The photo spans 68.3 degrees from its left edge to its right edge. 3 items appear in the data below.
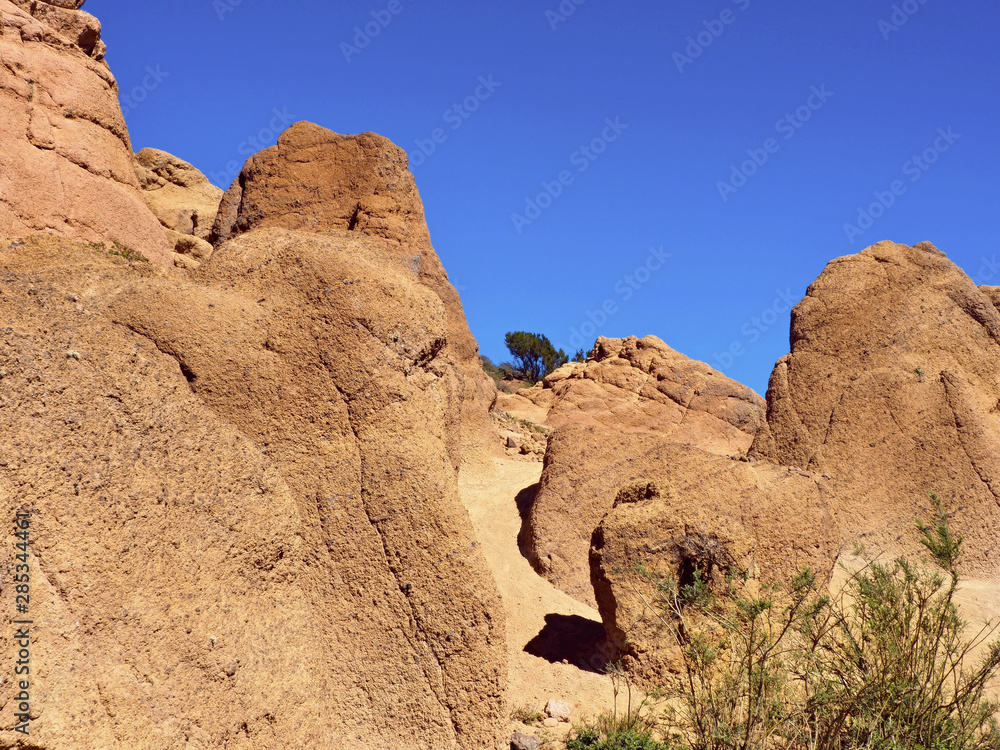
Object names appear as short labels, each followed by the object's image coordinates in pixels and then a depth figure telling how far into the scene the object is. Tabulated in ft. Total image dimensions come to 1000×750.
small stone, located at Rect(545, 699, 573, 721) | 17.53
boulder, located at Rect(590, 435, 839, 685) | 19.36
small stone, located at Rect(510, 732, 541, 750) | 15.19
